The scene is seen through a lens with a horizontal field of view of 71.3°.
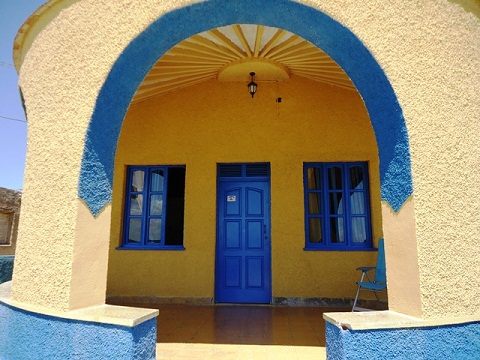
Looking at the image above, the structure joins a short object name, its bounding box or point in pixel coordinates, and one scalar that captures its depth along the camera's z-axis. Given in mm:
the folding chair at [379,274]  4831
